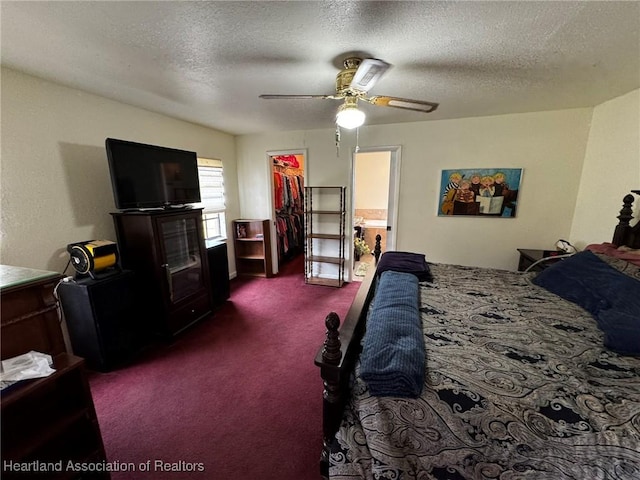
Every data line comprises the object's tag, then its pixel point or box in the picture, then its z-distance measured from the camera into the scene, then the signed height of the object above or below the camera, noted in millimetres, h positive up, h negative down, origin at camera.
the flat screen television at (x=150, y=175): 2133 +167
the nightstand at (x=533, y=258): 2738 -722
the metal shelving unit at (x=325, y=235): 3850 -660
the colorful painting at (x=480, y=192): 3045 -4
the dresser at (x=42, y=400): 985 -917
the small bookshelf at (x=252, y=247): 4168 -909
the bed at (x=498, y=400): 900 -820
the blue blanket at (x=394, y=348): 1040 -722
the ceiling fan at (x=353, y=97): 1594 +651
